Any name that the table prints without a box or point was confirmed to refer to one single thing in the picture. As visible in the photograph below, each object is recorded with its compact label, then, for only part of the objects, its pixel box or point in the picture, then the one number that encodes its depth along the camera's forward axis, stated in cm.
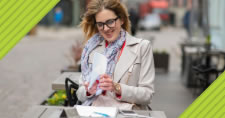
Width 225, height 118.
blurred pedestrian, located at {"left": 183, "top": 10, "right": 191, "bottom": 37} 3266
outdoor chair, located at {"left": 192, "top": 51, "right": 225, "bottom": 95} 1283
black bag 725
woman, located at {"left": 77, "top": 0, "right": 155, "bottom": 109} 547
